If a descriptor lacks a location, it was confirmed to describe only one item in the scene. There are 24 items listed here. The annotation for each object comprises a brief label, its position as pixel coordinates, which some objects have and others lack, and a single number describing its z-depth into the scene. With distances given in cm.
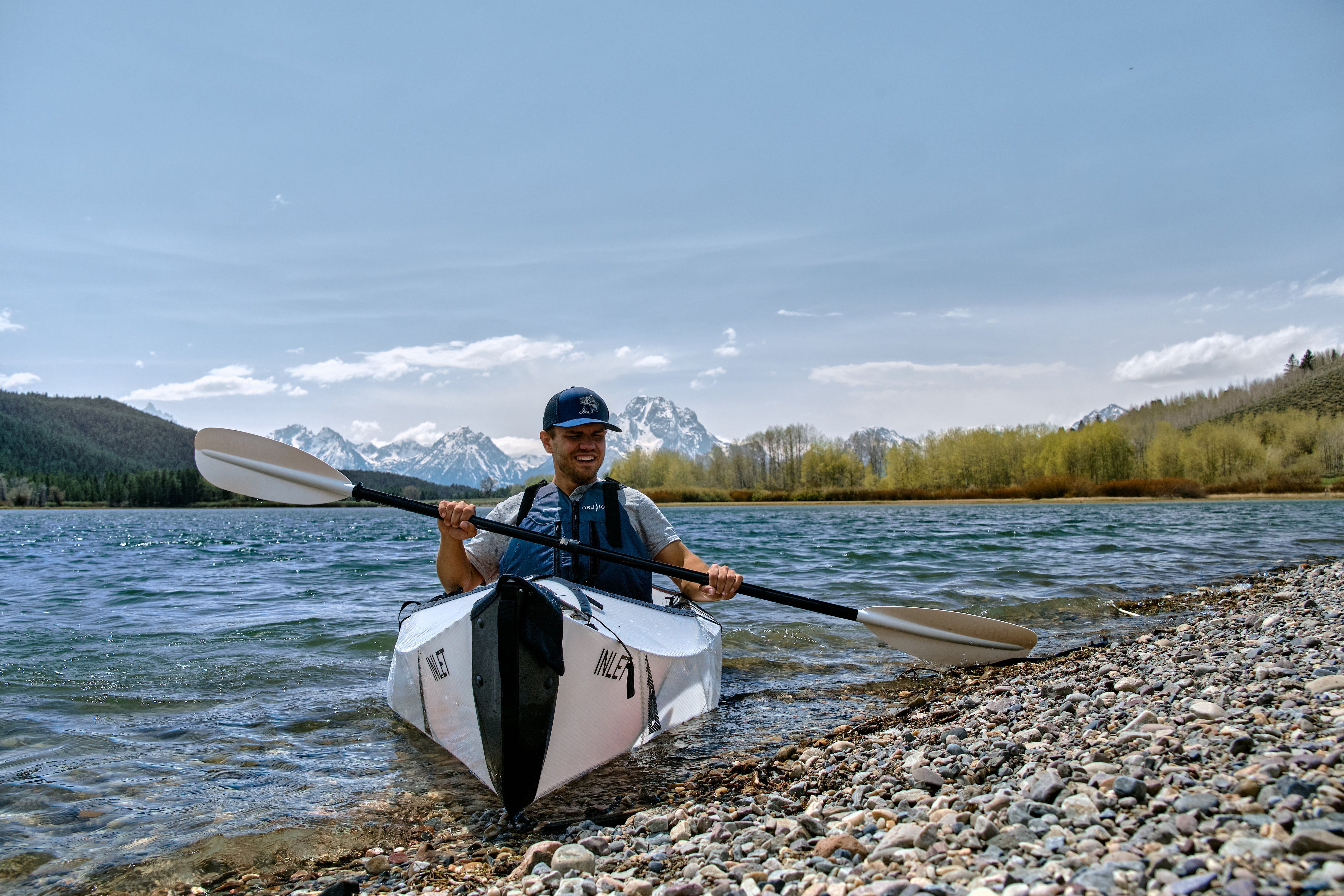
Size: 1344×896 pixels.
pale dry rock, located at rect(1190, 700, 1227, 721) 306
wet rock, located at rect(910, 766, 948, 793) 300
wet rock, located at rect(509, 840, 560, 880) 278
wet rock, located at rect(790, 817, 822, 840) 275
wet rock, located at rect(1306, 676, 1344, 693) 323
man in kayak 472
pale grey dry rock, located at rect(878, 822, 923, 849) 243
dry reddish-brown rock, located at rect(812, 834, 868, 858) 249
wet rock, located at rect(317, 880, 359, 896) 264
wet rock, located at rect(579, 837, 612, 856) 294
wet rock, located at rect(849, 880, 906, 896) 206
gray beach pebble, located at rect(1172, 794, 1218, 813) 218
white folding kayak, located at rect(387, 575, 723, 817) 332
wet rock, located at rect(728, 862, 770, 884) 241
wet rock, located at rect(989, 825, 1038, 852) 225
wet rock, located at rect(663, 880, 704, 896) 234
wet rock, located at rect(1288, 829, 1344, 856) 183
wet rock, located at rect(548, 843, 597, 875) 272
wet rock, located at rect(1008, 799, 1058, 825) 239
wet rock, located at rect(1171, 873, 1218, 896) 178
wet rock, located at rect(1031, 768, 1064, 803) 252
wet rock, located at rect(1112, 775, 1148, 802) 239
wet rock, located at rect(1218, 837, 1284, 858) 187
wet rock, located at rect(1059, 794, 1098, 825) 230
